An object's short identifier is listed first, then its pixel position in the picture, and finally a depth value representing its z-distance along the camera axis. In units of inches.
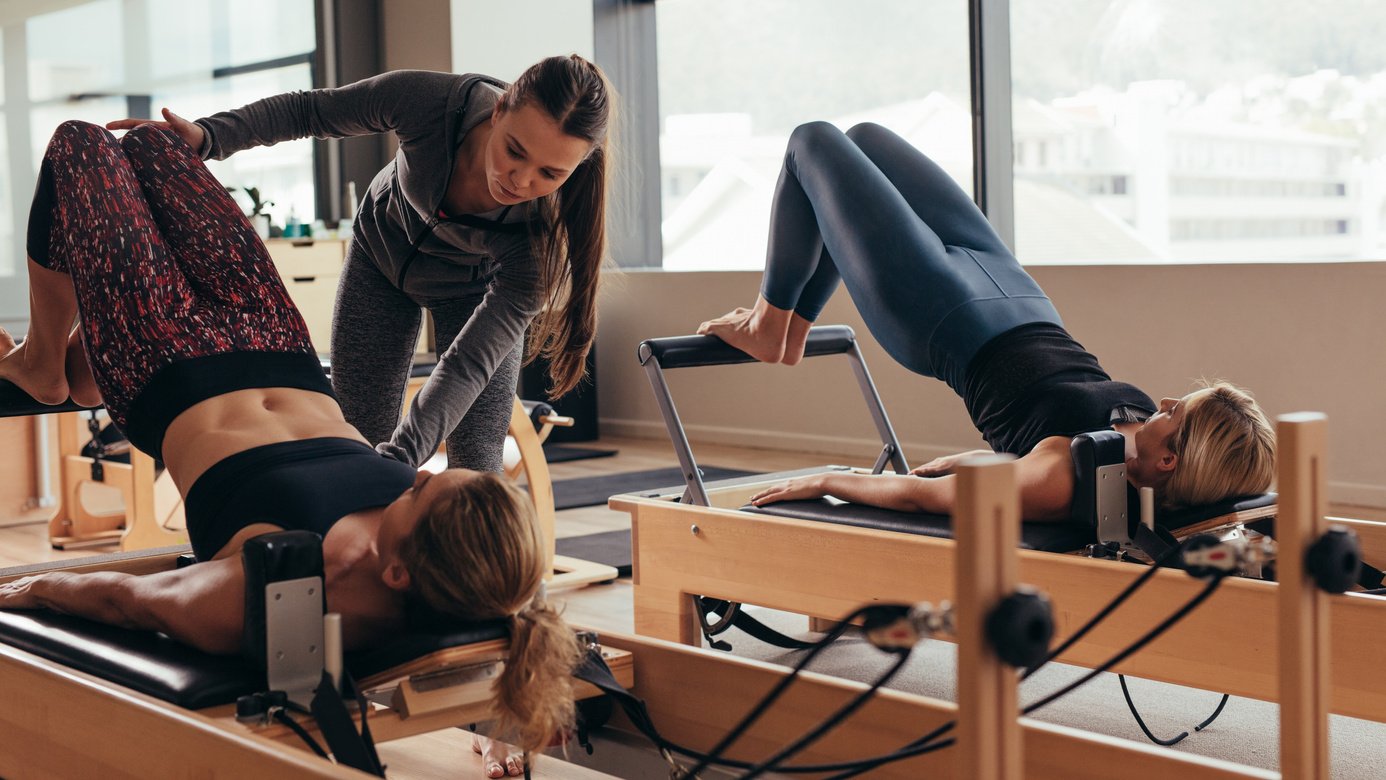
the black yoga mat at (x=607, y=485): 176.4
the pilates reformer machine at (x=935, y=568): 69.7
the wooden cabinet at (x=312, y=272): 237.3
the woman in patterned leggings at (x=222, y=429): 57.4
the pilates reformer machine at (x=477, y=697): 39.1
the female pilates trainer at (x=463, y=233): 74.8
